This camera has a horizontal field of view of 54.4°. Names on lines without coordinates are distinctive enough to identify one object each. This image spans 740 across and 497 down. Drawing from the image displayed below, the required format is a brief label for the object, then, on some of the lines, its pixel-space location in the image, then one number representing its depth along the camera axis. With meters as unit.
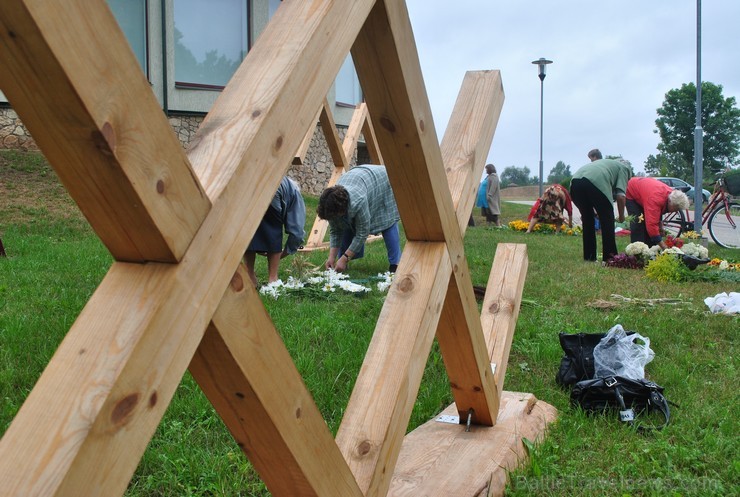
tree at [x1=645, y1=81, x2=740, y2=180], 72.88
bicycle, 13.45
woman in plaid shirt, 6.80
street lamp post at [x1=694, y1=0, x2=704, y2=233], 12.10
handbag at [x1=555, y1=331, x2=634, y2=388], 3.94
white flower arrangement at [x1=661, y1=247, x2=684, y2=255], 8.66
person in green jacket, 9.68
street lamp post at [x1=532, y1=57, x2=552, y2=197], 21.69
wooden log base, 2.48
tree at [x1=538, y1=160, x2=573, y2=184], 84.65
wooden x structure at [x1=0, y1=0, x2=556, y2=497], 0.97
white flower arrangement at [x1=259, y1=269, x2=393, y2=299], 5.98
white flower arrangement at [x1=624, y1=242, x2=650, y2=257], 9.21
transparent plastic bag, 3.89
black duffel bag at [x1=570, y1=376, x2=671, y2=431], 3.49
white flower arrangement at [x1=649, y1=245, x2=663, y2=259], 9.15
